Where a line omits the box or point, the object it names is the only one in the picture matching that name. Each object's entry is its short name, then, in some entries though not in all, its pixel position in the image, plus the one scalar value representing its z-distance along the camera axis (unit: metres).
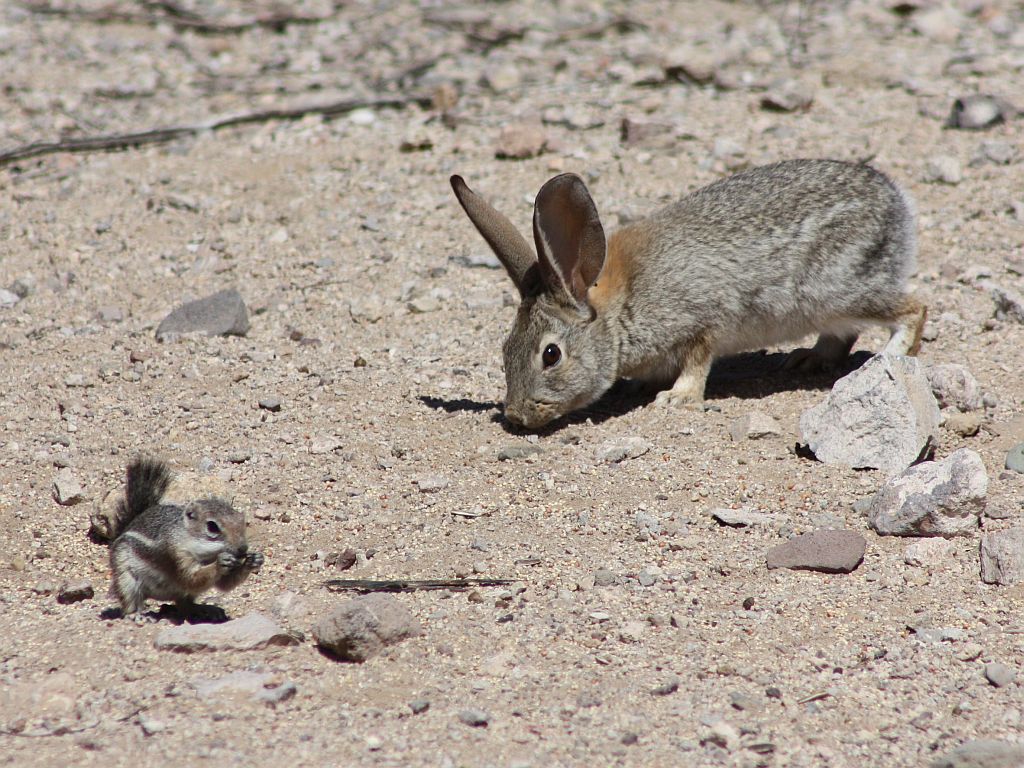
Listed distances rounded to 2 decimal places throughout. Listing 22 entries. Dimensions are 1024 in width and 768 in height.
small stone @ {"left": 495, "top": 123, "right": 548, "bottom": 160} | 19.39
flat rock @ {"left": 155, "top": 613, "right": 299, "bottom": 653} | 9.12
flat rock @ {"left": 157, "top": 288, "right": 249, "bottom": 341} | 15.32
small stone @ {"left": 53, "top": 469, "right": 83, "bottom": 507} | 11.82
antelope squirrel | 9.50
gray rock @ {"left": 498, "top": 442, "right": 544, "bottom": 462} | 12.71
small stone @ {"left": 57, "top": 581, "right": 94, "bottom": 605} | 10.39
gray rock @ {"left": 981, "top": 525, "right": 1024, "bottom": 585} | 9.98
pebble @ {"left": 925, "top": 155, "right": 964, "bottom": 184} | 18.23
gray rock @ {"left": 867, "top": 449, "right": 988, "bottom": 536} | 10.66
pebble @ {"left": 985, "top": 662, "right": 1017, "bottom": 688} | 8.67
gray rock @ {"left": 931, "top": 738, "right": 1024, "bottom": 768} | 7.55
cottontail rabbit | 13.87
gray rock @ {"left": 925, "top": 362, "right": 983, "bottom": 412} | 13.18
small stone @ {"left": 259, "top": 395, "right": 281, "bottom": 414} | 13.59
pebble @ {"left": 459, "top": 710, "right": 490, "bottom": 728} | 8.21
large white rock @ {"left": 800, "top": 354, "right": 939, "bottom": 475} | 11.94
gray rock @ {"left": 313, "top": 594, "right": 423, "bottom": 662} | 9.04
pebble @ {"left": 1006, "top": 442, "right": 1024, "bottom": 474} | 11.84
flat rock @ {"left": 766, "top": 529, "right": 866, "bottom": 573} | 10.34
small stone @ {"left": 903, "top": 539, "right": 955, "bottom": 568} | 10.37
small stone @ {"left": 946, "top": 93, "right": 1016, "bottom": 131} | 19.66
